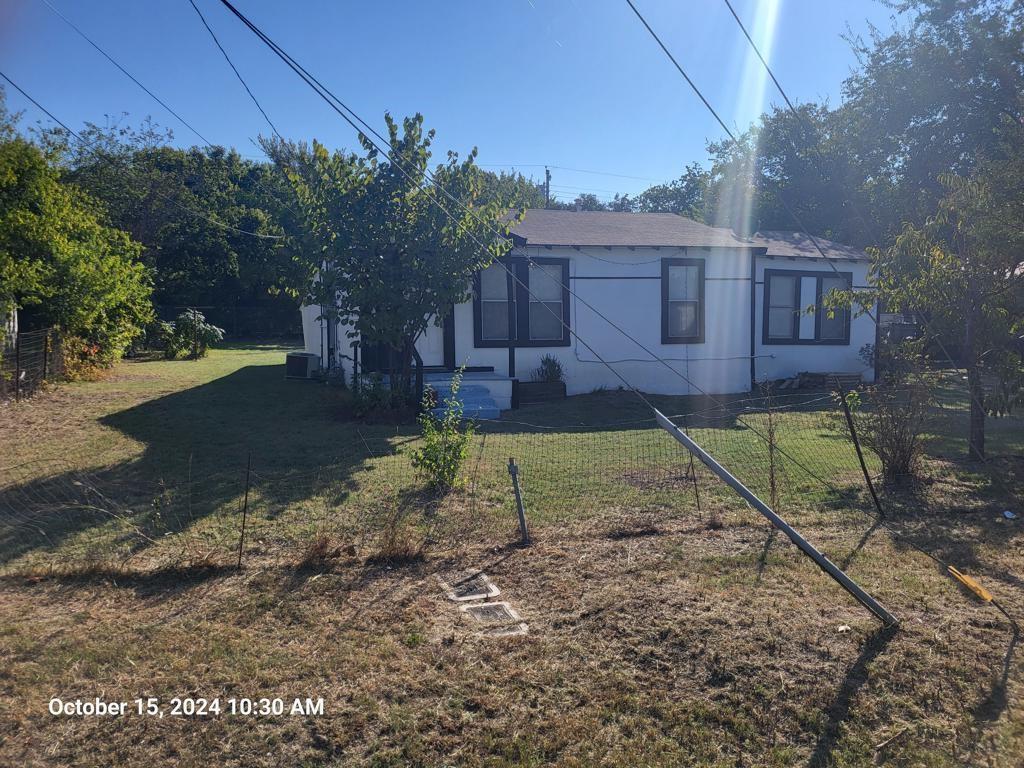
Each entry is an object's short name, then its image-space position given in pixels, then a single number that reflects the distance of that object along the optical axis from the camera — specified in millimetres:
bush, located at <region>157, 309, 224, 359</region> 23797
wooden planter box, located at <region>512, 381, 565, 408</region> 14047
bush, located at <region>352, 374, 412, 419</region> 11906
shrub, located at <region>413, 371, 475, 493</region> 7285
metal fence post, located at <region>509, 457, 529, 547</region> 5932
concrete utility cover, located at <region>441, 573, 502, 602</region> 4918
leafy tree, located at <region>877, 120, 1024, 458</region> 7879
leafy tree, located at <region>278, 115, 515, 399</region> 11219
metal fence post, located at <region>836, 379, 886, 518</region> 6703
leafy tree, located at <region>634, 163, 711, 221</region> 42781
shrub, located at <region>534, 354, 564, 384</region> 14492
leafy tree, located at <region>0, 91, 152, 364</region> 13750
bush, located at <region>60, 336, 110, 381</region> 15739
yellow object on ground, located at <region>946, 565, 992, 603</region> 4799
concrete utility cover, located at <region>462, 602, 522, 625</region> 4527
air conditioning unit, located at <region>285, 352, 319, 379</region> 17750
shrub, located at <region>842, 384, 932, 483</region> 7559
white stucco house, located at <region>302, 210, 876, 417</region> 14361
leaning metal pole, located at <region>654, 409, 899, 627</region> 4164
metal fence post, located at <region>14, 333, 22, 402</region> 12742
